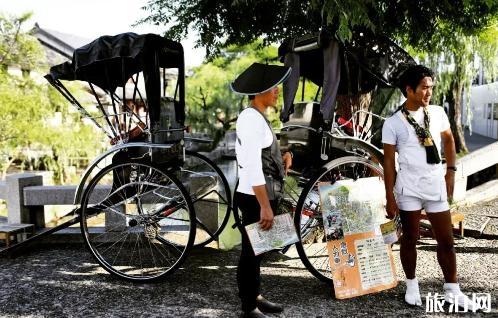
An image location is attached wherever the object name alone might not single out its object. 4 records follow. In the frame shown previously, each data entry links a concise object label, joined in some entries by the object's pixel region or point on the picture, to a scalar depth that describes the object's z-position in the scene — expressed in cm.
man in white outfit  361
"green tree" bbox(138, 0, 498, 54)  550
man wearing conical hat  329
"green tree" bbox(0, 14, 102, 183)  1367
